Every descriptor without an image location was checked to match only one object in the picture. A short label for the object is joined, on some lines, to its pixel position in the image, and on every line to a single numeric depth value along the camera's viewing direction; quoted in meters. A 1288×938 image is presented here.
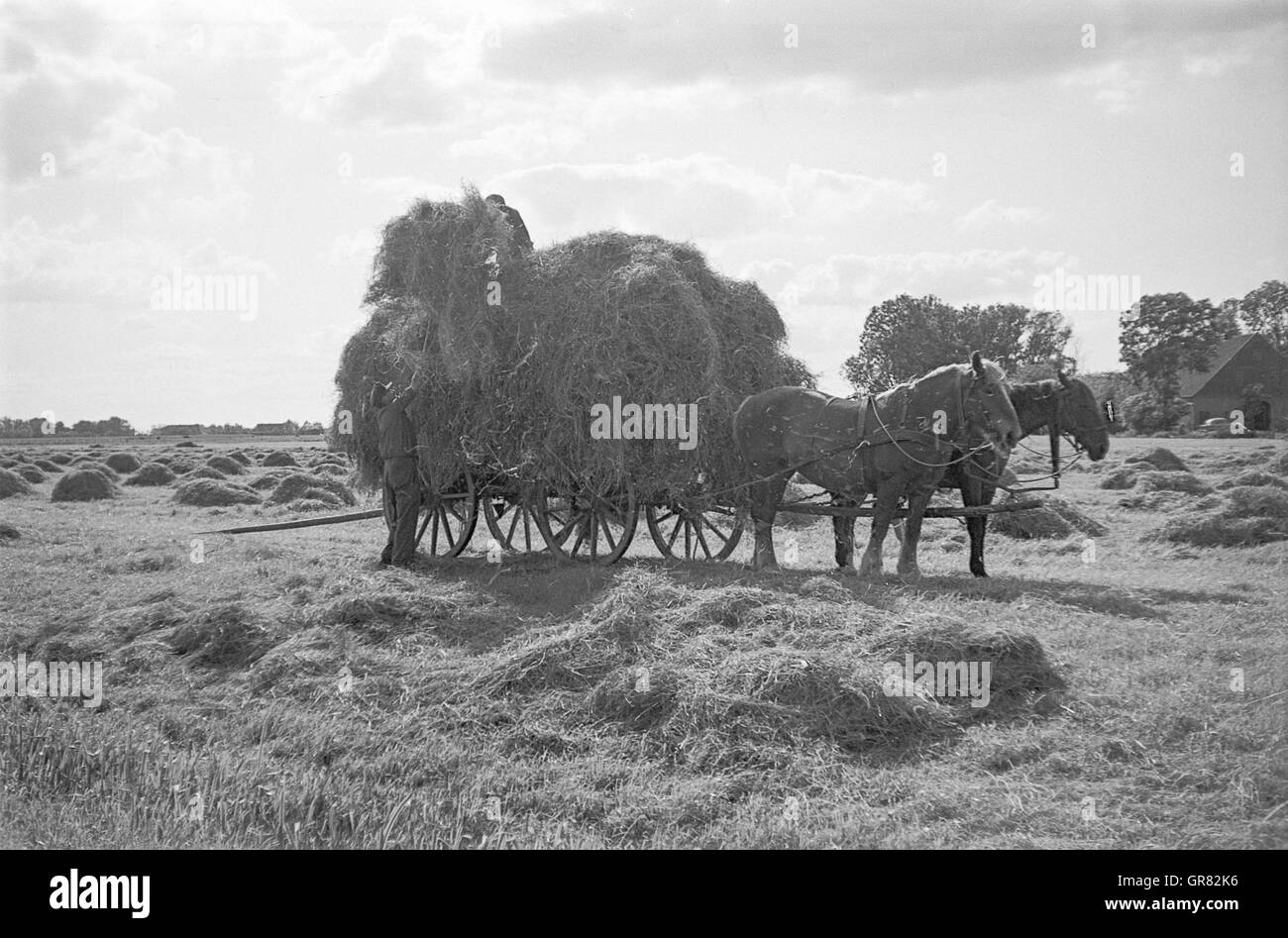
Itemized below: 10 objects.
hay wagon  9.91
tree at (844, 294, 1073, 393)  19.20
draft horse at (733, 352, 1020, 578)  9.15
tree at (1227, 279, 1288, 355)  49.69
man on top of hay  10.64
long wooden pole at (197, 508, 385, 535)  11.66
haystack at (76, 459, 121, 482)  26.13
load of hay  9.35
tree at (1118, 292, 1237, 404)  43.94
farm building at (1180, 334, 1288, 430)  40.94
